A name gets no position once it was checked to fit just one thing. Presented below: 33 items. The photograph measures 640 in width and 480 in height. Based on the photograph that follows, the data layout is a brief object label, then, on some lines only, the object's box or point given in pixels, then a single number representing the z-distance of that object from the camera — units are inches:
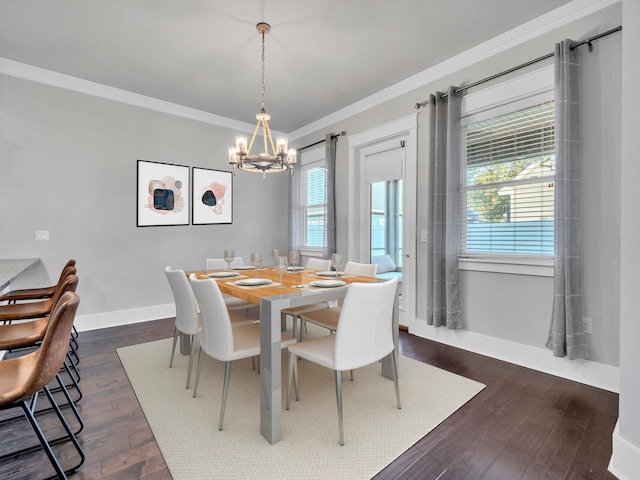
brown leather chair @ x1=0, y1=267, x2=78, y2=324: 84.7
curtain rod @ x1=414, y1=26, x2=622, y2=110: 91.4
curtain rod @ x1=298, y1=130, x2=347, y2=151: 176.9
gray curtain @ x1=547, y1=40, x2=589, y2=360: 93.6
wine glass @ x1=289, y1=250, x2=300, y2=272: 109.2
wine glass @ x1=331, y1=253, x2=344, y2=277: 101.4
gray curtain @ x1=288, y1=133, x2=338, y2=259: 180.7
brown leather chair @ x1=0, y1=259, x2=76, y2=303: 99.3
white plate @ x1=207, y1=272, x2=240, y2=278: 103.4
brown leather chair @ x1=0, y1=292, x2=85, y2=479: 43.9
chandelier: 105.6
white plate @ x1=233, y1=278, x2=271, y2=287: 89.0
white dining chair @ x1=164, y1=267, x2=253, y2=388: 87.4
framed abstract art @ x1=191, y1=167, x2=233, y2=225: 178.7
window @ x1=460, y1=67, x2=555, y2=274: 106.9
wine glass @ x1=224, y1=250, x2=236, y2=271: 119.3
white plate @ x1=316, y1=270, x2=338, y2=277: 106.0
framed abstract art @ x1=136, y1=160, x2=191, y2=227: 161.9
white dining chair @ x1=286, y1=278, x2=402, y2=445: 68.9
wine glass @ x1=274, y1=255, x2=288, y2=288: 90.5
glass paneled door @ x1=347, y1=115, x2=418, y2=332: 144.8
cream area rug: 62.2
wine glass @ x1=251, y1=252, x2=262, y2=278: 105.1
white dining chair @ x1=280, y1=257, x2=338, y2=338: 109.3
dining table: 69.4
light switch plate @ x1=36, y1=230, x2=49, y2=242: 136.5
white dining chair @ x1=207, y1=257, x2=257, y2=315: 122.0
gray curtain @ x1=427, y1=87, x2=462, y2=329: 123.6
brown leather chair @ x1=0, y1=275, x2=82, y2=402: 66.2
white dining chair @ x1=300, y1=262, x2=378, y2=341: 98.6
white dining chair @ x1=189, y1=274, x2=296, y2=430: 73.1
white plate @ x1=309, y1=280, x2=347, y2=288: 85.6
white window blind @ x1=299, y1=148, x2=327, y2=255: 197.5
